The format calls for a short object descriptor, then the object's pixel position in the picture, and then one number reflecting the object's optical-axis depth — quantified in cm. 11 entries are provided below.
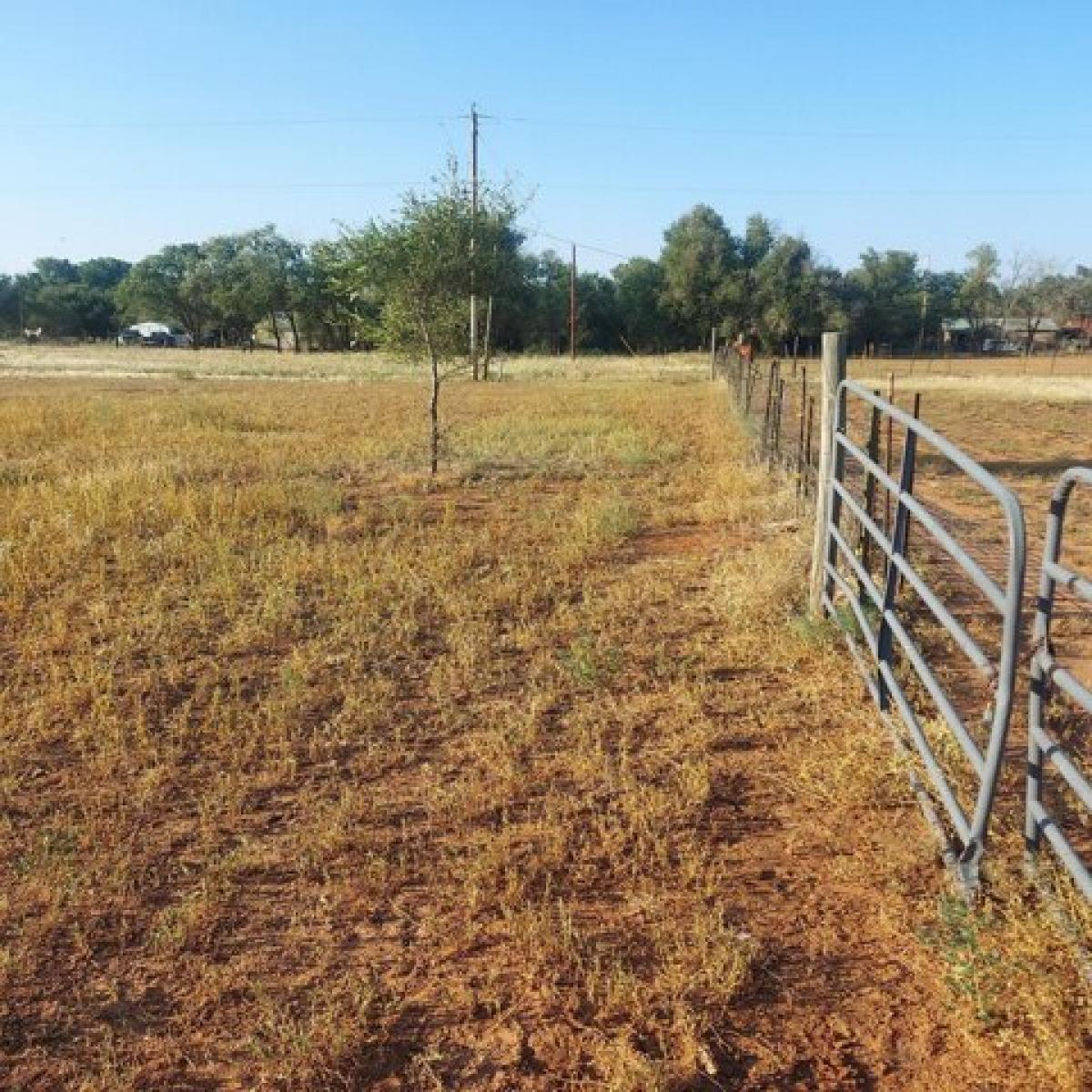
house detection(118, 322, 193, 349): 8894
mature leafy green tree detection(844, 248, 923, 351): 6862
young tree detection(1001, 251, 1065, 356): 8099
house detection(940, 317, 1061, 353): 7956
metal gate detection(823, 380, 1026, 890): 286
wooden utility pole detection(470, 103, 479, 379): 1355
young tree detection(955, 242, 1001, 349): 7925
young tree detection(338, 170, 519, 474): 1313
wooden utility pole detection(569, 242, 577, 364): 5034
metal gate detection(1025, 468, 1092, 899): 256
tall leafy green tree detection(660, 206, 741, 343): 6494
